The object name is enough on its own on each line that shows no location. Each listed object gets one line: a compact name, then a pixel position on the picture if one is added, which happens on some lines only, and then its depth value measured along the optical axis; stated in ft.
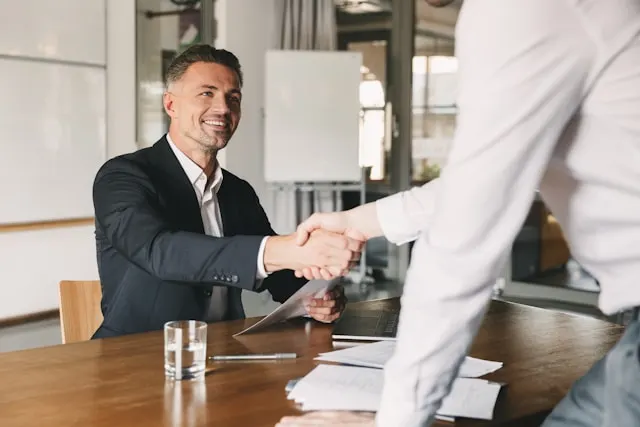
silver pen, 5.32
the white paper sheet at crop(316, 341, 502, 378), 5.13
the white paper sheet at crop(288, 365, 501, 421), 4.25
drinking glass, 4.87
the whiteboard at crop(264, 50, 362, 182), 17.54
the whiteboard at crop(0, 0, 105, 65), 13.57
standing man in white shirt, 2.88
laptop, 6.03
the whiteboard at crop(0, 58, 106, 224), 13.65
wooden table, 4.20
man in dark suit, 6.20
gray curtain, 18.60
